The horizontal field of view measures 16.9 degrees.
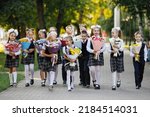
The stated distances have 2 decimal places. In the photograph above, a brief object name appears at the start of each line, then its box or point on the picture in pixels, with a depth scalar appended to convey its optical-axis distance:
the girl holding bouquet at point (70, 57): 15.04
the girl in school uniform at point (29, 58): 15.96
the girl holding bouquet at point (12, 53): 15.55
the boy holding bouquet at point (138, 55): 15.68
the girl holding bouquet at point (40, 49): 15.69
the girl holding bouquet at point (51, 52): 15.07
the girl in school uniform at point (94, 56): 15.19
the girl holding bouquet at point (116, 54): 15.28
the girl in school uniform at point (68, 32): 15.58
